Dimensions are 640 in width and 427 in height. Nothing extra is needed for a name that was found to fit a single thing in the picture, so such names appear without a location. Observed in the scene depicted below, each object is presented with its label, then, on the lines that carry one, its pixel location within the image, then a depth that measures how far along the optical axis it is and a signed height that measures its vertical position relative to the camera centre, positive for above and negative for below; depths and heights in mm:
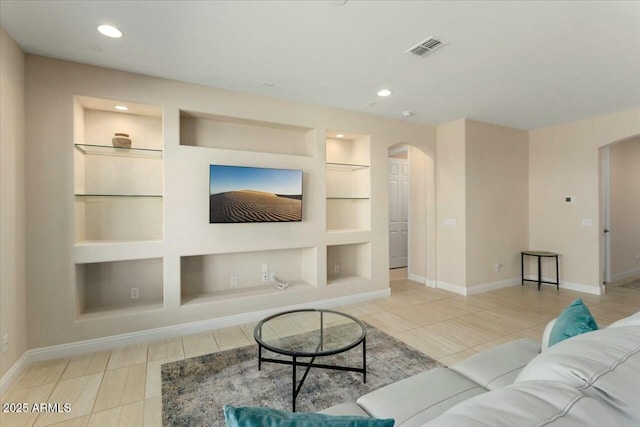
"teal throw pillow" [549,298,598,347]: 1416 -533
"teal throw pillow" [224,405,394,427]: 676 -477
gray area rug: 2070 -1293
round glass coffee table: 2117 -931
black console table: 5031 -844
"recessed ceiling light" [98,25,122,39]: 2316 +1461
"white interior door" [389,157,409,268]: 6836 +96
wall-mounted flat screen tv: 3459 +267
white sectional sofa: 718 -481
